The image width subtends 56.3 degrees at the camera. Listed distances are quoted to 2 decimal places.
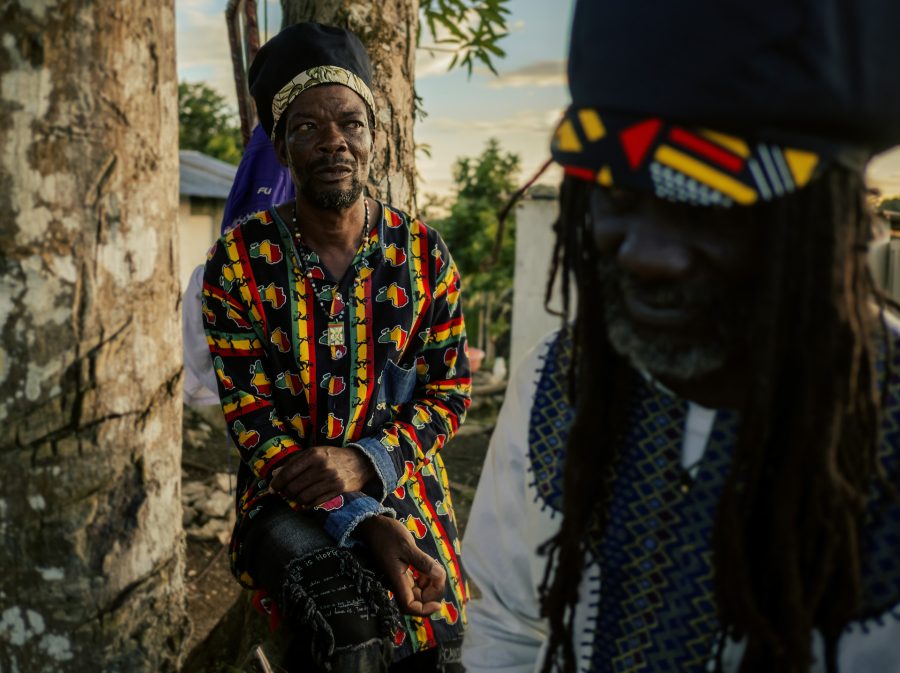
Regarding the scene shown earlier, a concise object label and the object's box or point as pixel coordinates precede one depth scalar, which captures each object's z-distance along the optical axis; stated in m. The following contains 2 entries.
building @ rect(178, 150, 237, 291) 12.65
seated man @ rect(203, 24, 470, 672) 2.46
